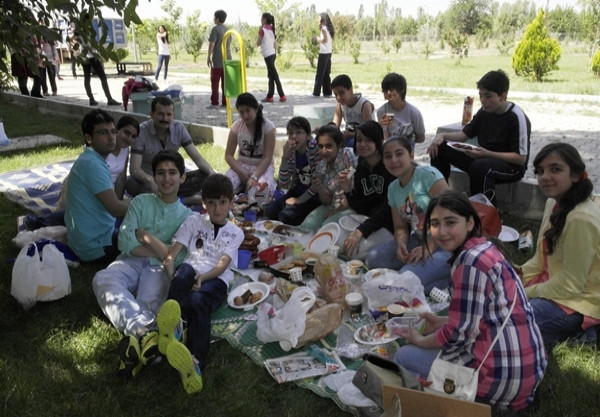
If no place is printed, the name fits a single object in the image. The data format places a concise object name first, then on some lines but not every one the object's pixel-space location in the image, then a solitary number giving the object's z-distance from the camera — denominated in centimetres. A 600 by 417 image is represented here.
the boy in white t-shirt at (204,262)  307
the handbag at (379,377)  237
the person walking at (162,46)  1761
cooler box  964
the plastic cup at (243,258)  419
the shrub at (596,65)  1435
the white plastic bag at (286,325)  303
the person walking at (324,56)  1188
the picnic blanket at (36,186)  589
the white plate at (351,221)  457
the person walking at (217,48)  1098
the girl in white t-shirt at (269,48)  1202
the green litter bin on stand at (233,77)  826
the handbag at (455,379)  225
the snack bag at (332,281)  355
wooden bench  2106
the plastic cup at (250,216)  535
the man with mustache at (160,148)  554
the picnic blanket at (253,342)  282
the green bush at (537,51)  1452
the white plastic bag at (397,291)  351
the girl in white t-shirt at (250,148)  566
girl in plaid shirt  226
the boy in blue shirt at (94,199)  397
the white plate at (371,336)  315
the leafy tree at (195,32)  2970
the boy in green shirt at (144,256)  327
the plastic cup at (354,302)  347
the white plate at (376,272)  378
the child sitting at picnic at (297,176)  508
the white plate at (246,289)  360
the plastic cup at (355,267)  401
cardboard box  210
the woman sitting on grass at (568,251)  277
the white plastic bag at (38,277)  345
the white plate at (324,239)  447
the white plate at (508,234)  441
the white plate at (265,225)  505
